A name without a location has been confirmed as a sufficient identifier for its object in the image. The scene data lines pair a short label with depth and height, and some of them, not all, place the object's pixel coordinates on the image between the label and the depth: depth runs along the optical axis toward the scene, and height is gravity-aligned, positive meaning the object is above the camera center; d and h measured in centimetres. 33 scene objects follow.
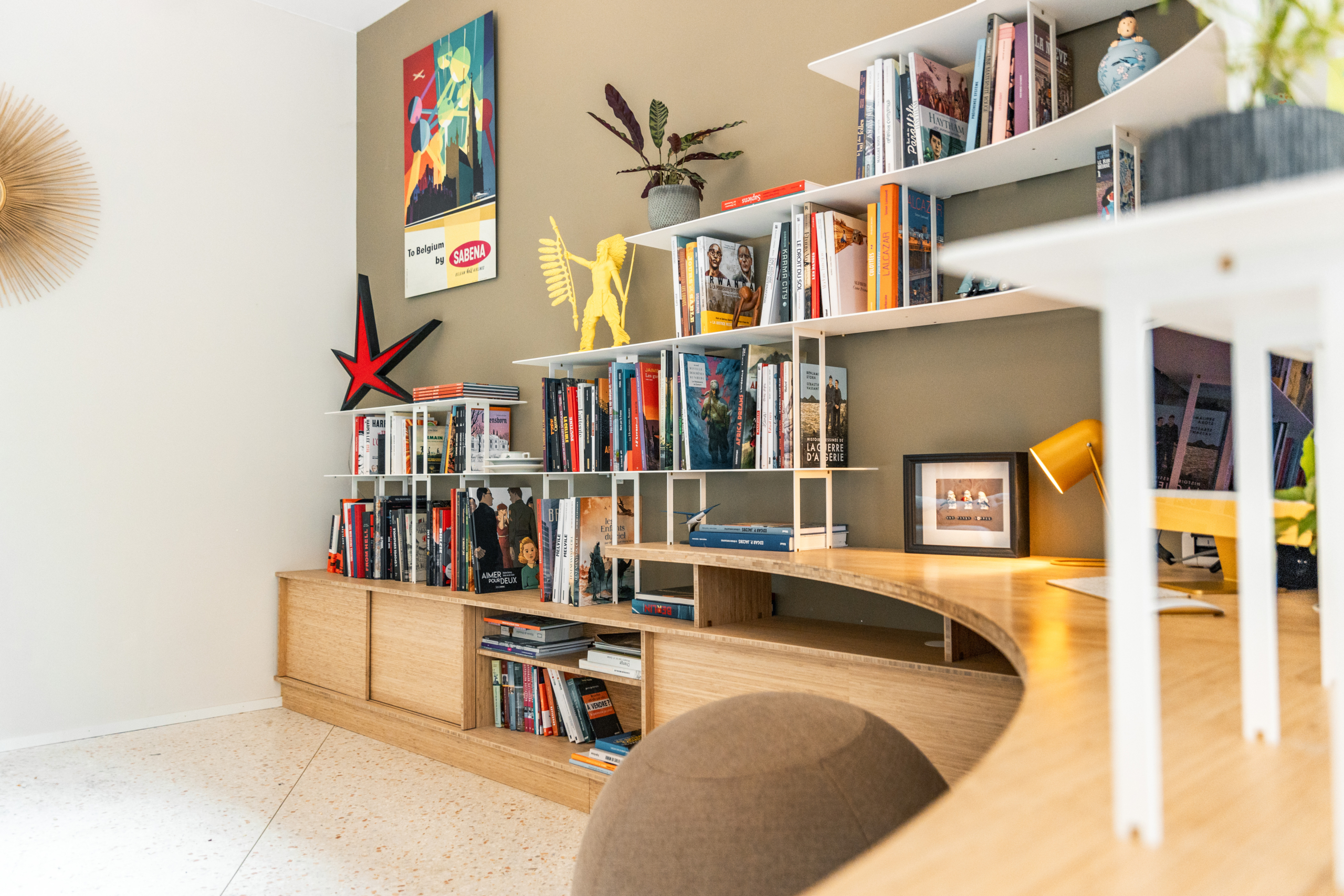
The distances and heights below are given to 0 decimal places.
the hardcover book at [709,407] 255 +15
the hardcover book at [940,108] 208 +81
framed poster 369 +128
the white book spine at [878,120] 212 +79
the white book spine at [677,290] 258 +48
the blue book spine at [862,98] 215 +85
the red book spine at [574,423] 294 +12
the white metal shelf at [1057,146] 155 +65
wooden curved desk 44 -20
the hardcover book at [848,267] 223 +47
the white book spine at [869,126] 214 +78
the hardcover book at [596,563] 283 -32
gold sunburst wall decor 344 +102
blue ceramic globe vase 175 +75
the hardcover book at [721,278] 252 +51
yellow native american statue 290 +55
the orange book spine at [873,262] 219 +47
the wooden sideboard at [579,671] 178 -54
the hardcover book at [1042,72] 192 +81
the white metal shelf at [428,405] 341 +23
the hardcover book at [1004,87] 194 +79
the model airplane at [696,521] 253 -17
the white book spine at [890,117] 210 +79
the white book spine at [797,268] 231 +48
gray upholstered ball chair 94 -37
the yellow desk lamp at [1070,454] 179 +0
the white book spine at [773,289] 239 +45
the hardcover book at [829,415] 237 +12
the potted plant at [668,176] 262 +84
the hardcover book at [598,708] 279 -75
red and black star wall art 394 +45
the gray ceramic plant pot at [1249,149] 63 +21
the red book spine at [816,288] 228 +43
